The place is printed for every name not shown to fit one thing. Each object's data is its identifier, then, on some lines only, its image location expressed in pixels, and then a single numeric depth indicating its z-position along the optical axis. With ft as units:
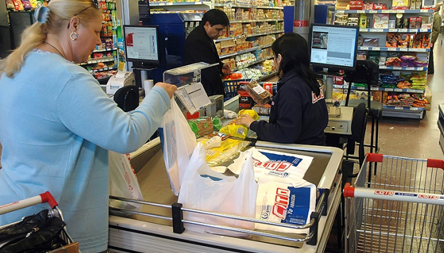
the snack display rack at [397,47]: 20.80
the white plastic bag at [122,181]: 5.22
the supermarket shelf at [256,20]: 25.11
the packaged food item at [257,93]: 10.21
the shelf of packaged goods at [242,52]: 24.26
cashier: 7.80
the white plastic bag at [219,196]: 4.56
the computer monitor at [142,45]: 16.17
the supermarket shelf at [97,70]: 25.56
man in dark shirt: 14.88
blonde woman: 4.03
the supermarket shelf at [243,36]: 23.44
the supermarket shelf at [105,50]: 25.44
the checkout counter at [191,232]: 4.32
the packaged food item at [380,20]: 21.14
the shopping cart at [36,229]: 3.61
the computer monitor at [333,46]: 12.98
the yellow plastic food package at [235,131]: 7.89
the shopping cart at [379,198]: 4.44
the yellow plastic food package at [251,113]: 8.81
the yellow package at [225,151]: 6.78
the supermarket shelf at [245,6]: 22.43
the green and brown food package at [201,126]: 7.73
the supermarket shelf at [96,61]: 25.02
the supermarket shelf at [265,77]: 29.05
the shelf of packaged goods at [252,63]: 26.98
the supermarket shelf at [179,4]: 19.45
